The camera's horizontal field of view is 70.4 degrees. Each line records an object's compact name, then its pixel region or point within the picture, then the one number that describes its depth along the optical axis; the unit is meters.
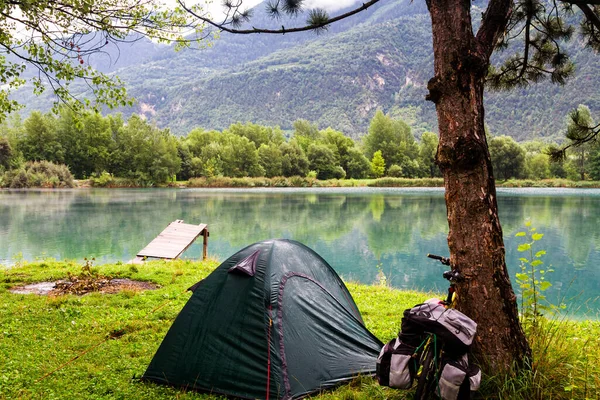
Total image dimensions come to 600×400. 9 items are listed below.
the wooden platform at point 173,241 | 12.19
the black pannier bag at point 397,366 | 2.96
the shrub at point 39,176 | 51.16
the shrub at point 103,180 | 60.12
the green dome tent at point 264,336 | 4.19
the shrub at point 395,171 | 76.94
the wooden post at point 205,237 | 13.32
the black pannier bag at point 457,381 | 2.81
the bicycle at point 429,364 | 2.98
